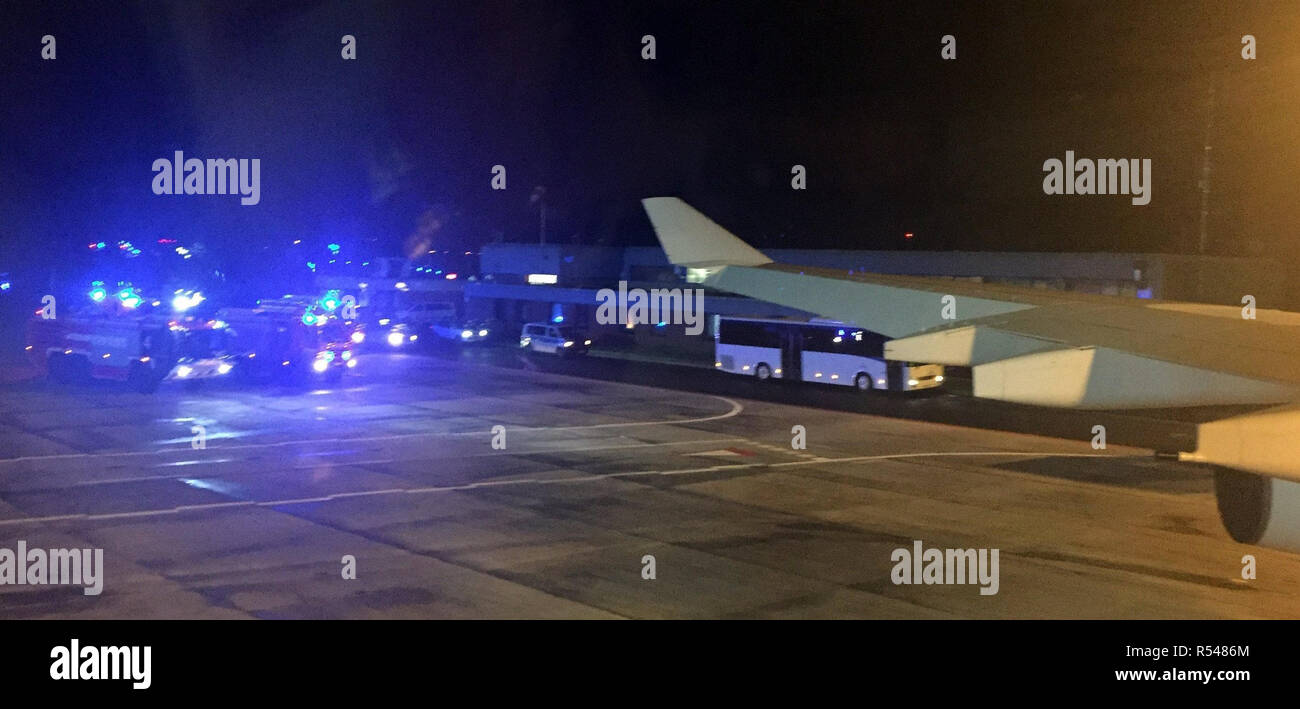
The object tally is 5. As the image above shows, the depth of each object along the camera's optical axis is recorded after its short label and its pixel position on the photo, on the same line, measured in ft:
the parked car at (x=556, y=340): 157.79
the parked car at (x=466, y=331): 177.99
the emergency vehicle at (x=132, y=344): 94.53
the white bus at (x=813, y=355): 117.80
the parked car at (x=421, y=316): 181.57
